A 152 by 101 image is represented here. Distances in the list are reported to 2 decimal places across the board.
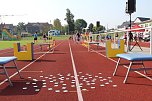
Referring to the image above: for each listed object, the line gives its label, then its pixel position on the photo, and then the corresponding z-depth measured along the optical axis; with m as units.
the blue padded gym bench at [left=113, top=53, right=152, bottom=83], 4.02
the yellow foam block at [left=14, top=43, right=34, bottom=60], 8.03
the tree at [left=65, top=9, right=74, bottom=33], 74.85
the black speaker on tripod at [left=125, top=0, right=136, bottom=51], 9.64
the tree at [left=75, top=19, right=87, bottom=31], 89.71
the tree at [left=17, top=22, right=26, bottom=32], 95.45
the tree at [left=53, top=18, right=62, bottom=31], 74.30
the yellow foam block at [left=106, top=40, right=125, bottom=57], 8.47
